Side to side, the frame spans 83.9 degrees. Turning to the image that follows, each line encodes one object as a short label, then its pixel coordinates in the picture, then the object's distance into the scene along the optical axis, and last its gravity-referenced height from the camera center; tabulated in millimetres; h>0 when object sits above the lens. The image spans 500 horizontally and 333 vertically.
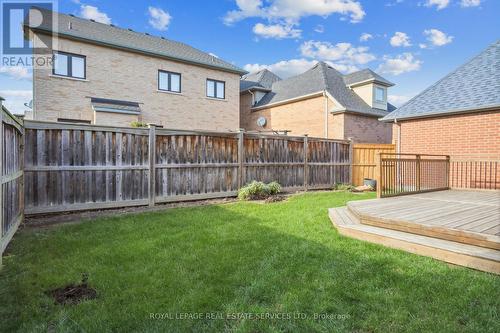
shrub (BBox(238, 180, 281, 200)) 8195 -897
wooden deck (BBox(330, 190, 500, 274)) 3467 -994
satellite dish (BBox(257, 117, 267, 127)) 20594 +2933
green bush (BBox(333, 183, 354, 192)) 10836 -1022
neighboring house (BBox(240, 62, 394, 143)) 16406 +3748
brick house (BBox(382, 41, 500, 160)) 8969 +1675
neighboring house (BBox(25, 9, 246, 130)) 12805 +4229
